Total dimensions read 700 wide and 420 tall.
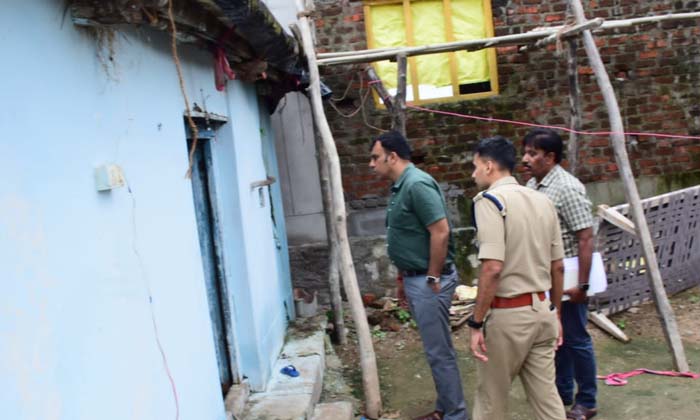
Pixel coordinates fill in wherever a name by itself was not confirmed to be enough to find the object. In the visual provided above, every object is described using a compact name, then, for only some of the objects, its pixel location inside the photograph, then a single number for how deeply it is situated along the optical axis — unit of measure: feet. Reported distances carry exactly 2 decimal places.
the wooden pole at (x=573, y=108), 19.25
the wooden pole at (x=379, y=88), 20.58
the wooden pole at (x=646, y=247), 16.47
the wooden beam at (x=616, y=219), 19.21
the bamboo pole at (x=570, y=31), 16.92
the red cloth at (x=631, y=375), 16.16
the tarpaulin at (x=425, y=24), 24.77
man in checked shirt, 12.73
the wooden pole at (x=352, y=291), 15.17
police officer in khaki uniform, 10.36
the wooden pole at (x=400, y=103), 18.94
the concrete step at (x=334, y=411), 13.90
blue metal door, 14.28
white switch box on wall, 7.86
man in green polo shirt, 12.82
